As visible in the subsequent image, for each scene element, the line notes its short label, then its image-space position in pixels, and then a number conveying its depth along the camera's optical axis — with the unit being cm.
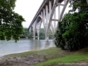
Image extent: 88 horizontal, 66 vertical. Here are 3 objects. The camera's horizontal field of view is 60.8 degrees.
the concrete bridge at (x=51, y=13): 2045
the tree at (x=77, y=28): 663
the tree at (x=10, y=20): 515
